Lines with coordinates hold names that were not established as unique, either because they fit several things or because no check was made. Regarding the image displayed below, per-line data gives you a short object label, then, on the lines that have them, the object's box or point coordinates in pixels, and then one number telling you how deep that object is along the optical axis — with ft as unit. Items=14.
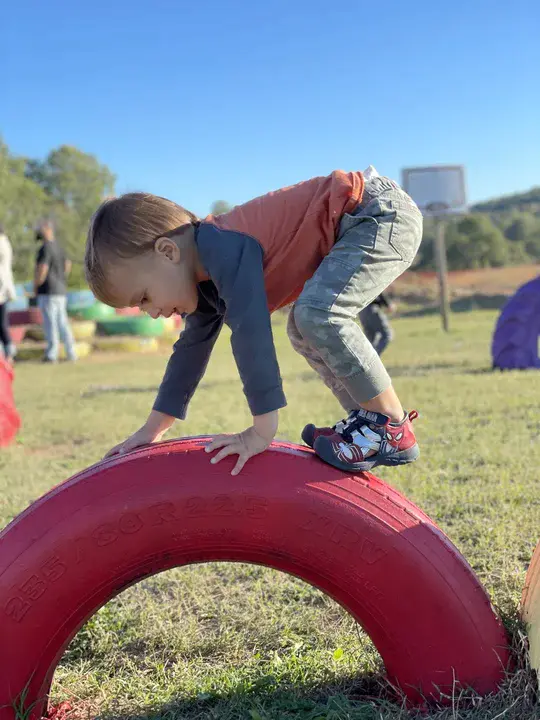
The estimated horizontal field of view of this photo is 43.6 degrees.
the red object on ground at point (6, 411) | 17.73
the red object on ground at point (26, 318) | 52.19
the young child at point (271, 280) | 5.89
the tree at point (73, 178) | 157.89
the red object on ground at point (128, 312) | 67.15
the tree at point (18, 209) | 114.93
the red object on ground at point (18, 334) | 46.55
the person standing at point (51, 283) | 36.17
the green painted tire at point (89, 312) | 56.95
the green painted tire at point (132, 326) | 49.75
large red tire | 5.61
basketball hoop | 58.59
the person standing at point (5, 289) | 29.94
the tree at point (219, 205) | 119.75
